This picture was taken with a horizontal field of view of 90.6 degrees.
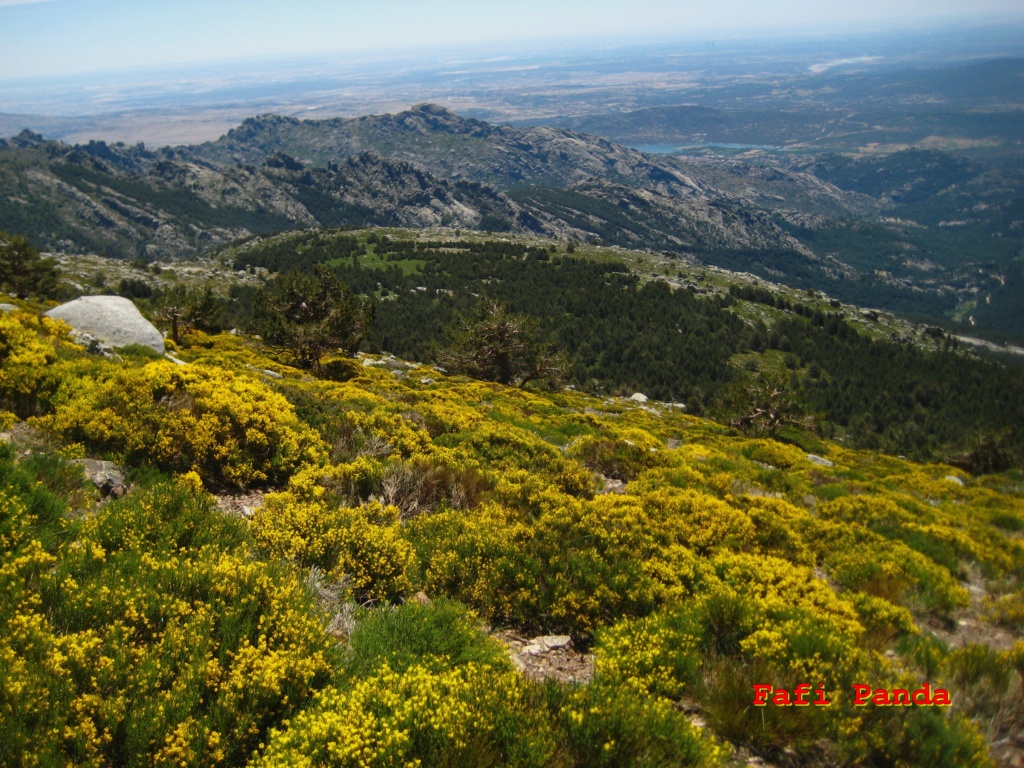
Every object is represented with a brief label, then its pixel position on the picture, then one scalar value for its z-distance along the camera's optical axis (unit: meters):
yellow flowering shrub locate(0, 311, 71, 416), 10.85
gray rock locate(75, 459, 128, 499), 8.45
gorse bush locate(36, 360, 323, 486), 9.81
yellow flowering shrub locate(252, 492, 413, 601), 7.29
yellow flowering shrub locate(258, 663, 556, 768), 4.10
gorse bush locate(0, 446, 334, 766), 4.06
